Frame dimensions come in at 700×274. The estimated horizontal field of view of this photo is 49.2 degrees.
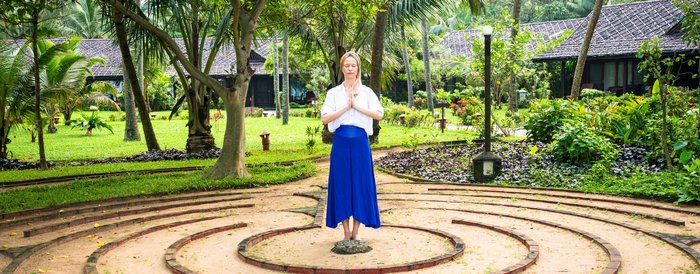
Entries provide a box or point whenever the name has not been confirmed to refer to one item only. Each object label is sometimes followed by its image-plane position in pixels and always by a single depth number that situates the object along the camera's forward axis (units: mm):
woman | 7230
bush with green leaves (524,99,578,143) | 14766
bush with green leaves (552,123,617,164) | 12547
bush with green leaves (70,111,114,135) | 24952
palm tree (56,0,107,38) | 48269
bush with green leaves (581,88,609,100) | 25219
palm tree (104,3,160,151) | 15913
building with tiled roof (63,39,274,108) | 40219
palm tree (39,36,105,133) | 17906
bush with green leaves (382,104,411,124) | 27641
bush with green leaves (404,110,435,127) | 25656
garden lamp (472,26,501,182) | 12211
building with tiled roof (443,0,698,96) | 27328
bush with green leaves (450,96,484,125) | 19548
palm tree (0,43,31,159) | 16141
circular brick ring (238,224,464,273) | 6527
